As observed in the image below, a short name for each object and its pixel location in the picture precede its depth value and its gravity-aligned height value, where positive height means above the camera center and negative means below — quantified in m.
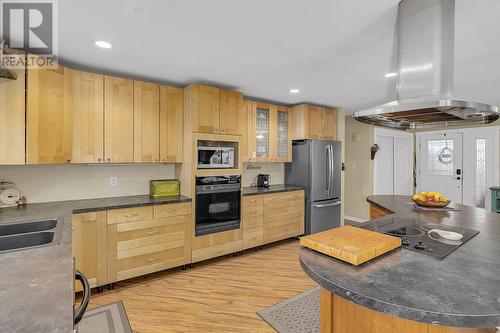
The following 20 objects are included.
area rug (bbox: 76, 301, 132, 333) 2.00 -1.31
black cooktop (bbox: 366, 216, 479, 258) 1.34 -0.45
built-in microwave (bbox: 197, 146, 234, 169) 3.21 +0.09
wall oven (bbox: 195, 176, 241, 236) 3.17 -0.52
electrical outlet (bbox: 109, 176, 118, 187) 3.10 -0.21
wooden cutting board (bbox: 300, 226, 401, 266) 1.15 -0.40
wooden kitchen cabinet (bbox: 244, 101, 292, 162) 3.92 +0.52
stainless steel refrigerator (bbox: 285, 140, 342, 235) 4.19 -0.23
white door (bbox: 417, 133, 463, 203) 5.31 +0.02
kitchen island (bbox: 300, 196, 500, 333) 0.81 -0.46
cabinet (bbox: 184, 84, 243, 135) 3.12 +0.73
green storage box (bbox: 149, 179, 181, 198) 3.16 -0.30
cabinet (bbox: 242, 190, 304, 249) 3.62 -0.81
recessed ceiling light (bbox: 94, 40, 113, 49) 2.15 +1.05
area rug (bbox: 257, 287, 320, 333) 2.04 -1.32
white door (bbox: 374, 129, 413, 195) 5.38 +0.04
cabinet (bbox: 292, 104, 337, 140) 4.23 +0.73
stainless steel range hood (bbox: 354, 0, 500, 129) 1.56 +0.67
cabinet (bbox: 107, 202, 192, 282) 2.60 -0.83
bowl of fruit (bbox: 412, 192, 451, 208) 2.45 -0.35
